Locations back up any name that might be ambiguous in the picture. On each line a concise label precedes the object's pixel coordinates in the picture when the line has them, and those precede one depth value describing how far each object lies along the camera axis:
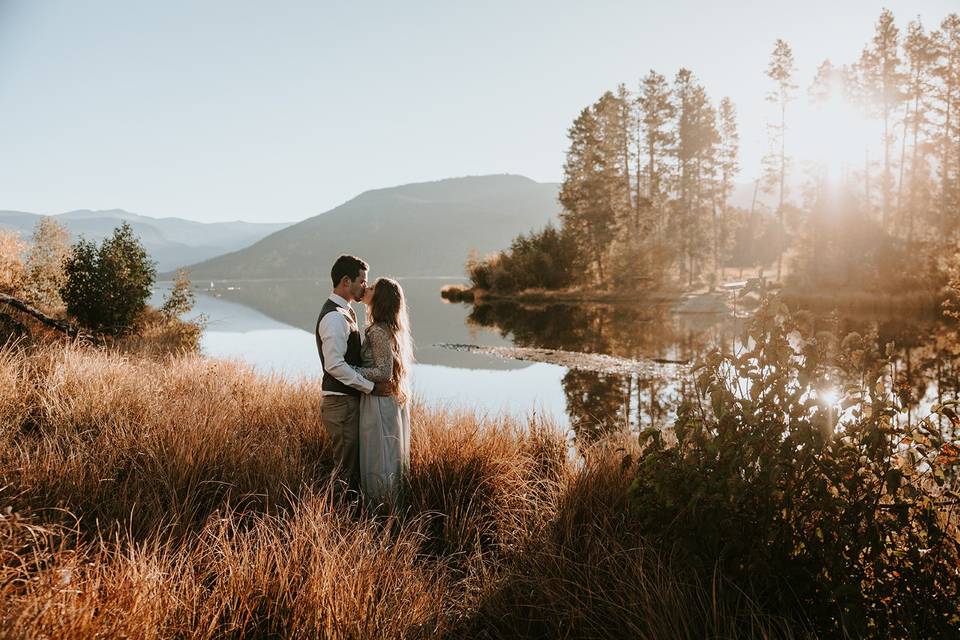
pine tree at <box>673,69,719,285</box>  47.56
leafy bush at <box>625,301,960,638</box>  2.59
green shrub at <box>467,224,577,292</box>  43.19
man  5.21
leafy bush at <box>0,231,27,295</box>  14.78
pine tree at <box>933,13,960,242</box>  34.53
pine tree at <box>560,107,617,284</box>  41.62
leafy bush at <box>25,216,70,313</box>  16.12
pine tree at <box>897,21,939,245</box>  35.44
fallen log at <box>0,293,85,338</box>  10.16
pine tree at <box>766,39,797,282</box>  41.38
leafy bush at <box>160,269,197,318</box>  16.64
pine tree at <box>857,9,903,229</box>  36.06
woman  5.31
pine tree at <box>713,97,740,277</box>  53.28
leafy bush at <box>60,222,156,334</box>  13.14
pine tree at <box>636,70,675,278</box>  48.03
